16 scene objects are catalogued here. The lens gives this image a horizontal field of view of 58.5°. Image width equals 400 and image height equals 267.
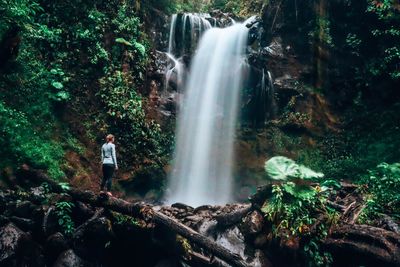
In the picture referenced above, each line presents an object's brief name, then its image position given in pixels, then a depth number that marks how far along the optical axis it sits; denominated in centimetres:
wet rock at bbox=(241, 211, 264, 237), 776
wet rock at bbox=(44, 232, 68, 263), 731
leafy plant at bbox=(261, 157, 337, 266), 721
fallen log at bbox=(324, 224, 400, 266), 625
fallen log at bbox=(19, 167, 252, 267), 682
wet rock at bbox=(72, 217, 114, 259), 751
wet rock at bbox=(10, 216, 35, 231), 724
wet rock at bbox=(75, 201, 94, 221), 796
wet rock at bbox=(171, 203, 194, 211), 936
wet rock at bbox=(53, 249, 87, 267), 711
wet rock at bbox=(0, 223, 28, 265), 654
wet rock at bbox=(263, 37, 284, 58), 1494
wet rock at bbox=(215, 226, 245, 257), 767
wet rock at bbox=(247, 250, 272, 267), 736
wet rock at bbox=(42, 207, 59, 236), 736
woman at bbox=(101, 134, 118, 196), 877
